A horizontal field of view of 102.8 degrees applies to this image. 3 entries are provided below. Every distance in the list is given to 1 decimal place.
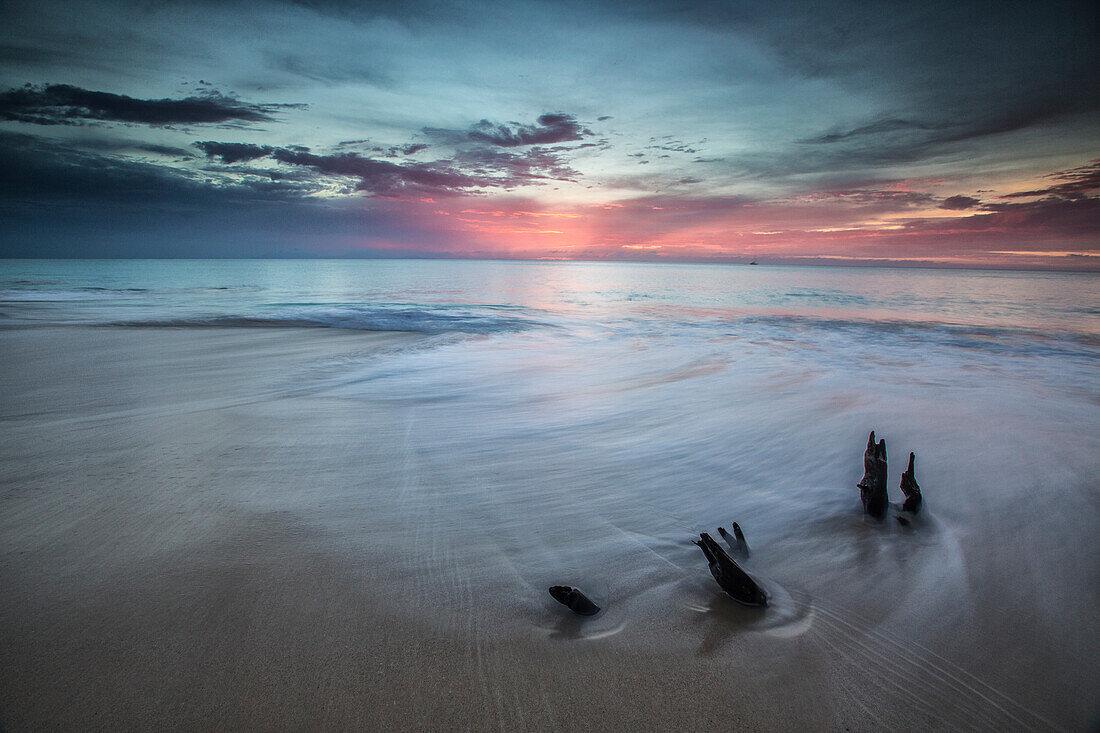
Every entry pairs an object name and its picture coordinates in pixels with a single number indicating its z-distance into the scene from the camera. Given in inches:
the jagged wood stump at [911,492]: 141.2
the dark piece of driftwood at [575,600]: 95.7
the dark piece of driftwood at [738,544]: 119.8
